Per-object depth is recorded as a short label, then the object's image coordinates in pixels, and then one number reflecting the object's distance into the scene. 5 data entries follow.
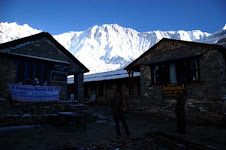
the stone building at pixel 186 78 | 9.05
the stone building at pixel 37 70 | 9.12
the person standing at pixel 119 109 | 6.02
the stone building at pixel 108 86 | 17.06
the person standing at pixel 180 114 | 6.67
